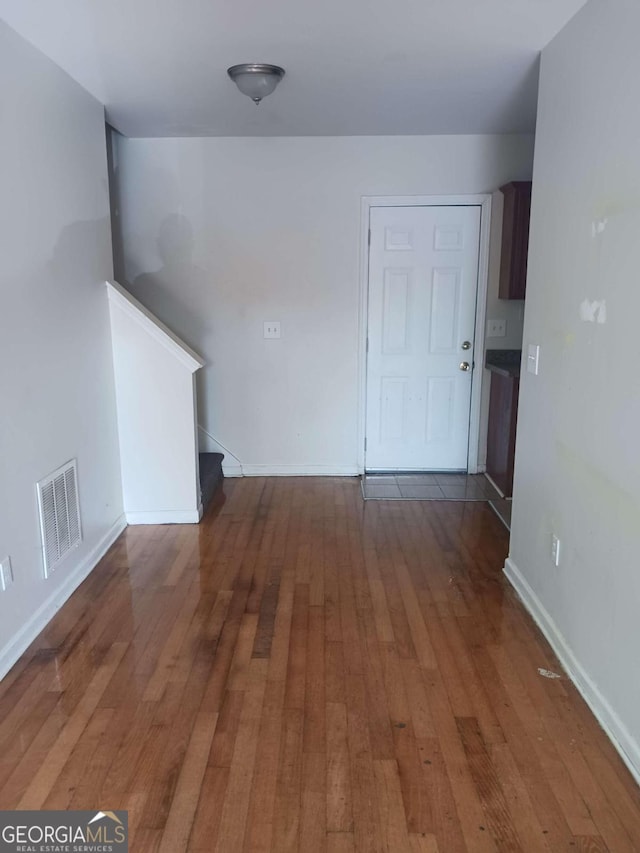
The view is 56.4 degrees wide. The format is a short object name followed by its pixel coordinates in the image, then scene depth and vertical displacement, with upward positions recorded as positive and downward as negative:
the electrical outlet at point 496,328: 4.34 -0.13
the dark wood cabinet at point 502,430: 3.93 -0.82
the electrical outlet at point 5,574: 2.22 -0.98
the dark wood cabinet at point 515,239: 3.86 +0.46
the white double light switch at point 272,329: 4.36 -0.14
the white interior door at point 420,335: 4.24 -0.19
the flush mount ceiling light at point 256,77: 2.67 +1.04
